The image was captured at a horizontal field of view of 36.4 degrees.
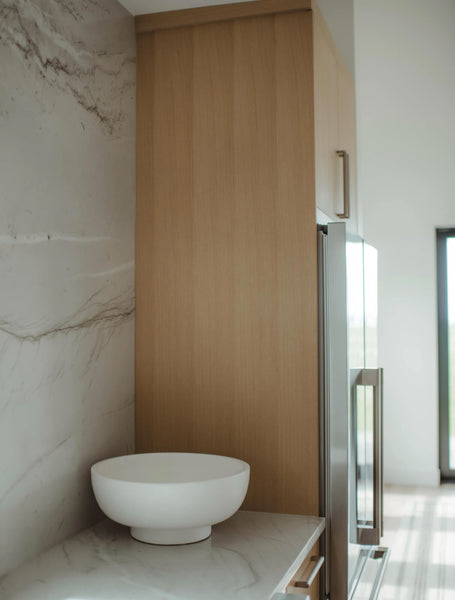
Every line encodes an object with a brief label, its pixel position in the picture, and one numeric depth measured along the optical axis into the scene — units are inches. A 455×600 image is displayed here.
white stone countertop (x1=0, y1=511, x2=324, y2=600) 53.5
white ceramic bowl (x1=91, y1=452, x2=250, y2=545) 60.8
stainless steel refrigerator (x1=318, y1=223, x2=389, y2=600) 74.5
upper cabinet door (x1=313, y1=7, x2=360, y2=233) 78.6
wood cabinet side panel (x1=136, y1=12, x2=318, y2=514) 76.5
